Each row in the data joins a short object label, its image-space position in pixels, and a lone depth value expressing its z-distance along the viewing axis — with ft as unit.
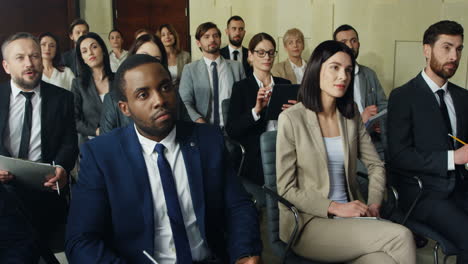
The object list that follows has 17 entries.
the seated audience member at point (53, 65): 14.51
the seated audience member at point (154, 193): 5.19
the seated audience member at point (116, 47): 20.10
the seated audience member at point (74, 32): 18.37
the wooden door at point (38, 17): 22.49
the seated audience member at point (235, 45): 17.92
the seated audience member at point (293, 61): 16.01
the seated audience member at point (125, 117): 9.32
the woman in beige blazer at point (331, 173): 6.48
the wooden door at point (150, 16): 24.59
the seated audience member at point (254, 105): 10.71
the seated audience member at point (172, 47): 17.89
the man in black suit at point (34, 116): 8.28
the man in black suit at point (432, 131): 8.05
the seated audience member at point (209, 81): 13.17
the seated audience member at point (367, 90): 13.76
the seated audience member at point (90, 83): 11.82
